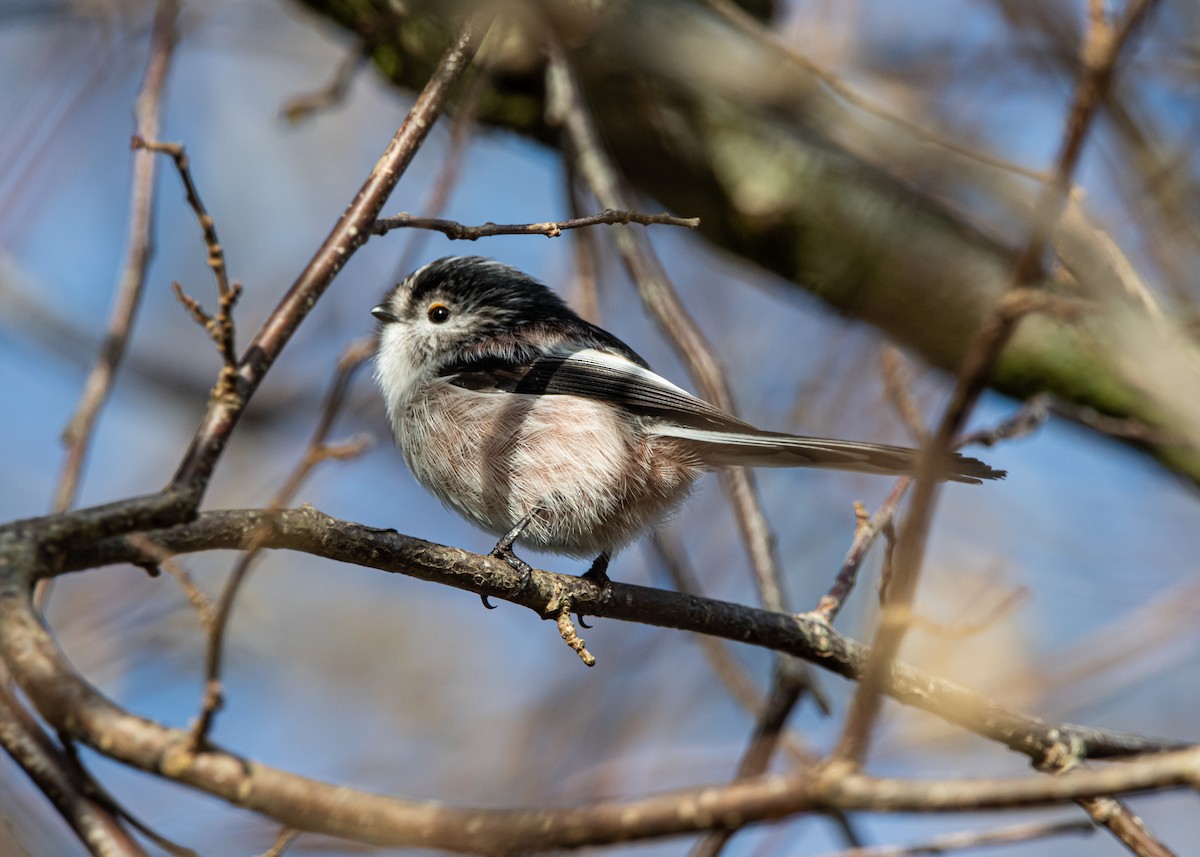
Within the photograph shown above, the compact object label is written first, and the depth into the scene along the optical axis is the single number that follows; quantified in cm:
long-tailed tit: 669
